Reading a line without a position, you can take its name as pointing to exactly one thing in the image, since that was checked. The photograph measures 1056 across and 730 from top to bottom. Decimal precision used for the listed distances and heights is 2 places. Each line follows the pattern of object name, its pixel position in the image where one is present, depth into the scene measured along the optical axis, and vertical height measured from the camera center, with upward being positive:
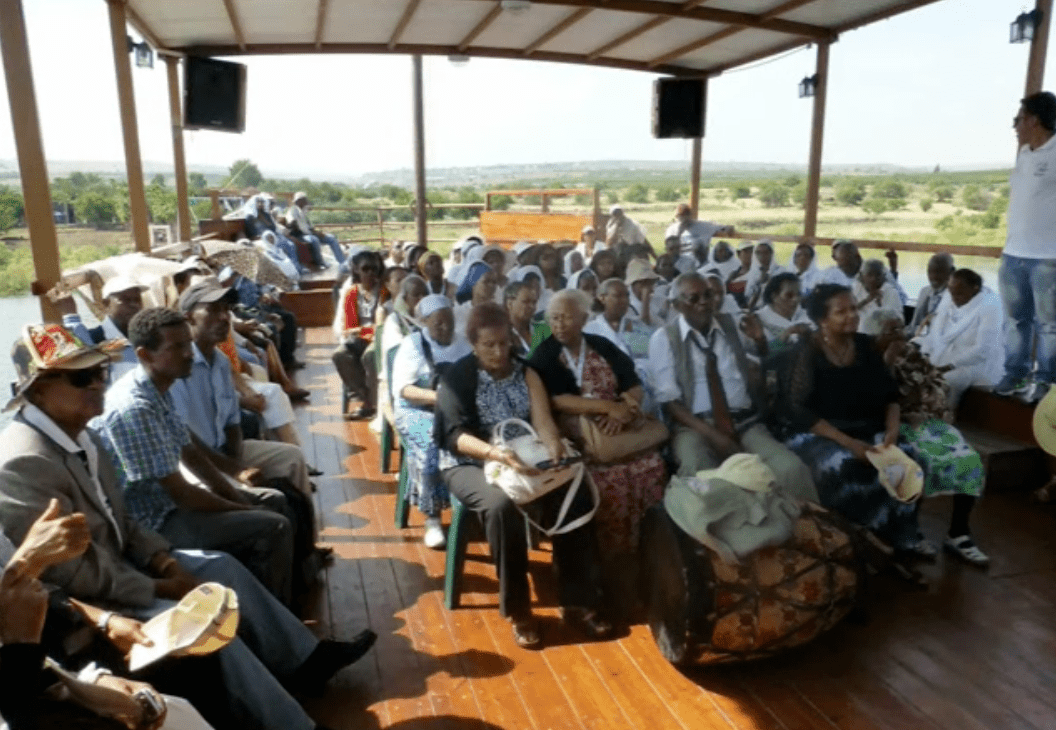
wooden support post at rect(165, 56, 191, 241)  7.11 +0.42
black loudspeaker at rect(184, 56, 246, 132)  6.85 +0.89
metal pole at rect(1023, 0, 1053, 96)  4.86 +0.90
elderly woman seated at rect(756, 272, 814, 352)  4.22 -0.60
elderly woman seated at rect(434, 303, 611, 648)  2.60 -0.91
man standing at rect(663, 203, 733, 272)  8.06 -0.34
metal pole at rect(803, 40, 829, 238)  6.89 +0.42
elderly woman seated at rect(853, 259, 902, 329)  5.16 -0.61
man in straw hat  1.71 -0.72
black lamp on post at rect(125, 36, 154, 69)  6.05 +1.09
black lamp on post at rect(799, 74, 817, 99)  7.02 +0.98
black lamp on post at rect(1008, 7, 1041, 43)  4.87 +1.06
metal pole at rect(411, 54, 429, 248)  9.63 +0.44
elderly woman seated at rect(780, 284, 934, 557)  2.99 -0.82
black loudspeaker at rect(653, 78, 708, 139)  8.12 +0.92
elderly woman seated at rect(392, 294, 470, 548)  3.26 -0.85
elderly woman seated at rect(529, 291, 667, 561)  2.88 -0.75
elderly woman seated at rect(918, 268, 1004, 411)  4.15 -0.74
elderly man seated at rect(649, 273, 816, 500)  3.17 -0.74
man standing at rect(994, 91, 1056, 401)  3.84 -0.27
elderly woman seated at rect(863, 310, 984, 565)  3.07 -0.96
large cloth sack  2.27 -1.16
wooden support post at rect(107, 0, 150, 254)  5.22 +0.46
